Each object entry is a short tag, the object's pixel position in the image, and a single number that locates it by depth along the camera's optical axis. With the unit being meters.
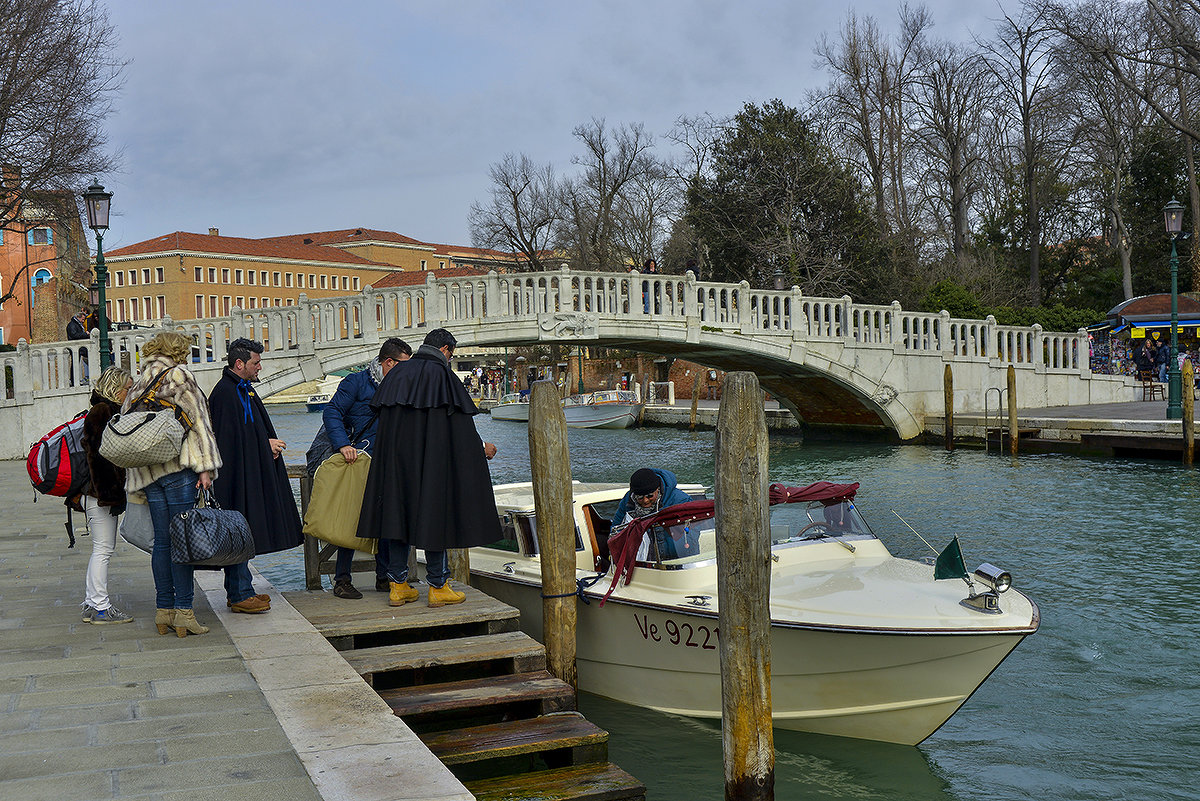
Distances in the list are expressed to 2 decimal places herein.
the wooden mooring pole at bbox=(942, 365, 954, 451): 18.80
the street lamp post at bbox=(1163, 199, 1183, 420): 15.37
